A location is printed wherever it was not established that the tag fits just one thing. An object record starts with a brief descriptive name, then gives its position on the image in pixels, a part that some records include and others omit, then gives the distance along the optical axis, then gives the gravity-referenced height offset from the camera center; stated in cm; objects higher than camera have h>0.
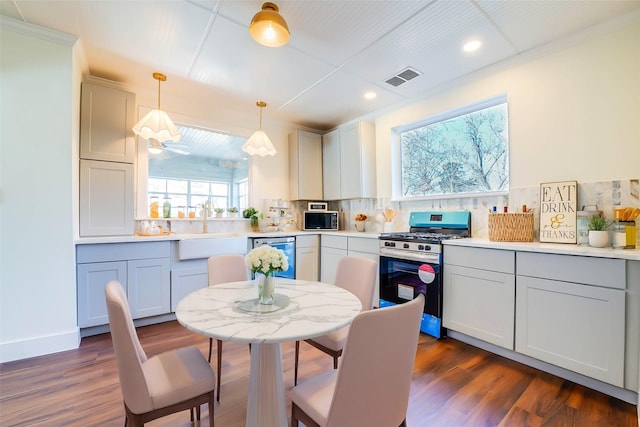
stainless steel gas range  255 -46
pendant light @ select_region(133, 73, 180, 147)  270 +85
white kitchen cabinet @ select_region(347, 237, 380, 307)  310 -42
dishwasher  340 -40
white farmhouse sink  291 -36
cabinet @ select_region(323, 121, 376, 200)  379 +74
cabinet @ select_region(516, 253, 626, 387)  167 -65
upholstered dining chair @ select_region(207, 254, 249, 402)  204 -42
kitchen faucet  359 -3
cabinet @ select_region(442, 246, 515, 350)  213 -66
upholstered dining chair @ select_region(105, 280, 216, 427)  100 -70
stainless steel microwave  419 -10
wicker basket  232 -11
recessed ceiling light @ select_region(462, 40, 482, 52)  230 +142
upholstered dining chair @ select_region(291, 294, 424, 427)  83 -50
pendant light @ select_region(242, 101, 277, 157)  302 +75
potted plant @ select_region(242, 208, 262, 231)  388 -2
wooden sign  216 +2
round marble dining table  102 -44
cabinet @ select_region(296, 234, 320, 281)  375 -60
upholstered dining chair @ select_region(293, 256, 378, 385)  162 -50
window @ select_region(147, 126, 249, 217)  355 +60
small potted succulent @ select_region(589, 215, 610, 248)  188 -12
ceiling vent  278 +143
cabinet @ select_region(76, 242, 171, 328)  250 -60
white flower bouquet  130 -22
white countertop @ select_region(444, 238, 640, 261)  165 -24
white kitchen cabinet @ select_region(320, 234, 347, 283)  362 -53
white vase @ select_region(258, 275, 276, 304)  136 -37
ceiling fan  331 +84
